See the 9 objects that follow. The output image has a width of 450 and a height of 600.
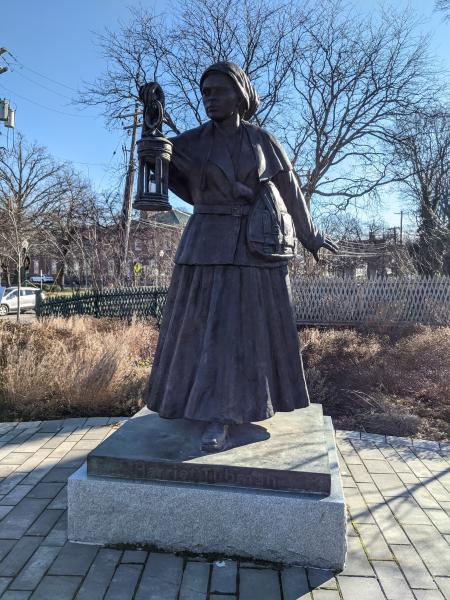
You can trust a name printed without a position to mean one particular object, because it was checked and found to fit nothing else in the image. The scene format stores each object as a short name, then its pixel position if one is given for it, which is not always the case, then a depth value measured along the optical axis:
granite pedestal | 2.54
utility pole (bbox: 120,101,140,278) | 16.96
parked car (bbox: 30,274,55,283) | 47.25
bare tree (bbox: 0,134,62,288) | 32.88
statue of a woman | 2.86
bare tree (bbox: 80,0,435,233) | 17.20
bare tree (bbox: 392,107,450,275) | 17.95
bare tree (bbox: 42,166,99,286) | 22.39
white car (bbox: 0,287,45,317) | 22.58
